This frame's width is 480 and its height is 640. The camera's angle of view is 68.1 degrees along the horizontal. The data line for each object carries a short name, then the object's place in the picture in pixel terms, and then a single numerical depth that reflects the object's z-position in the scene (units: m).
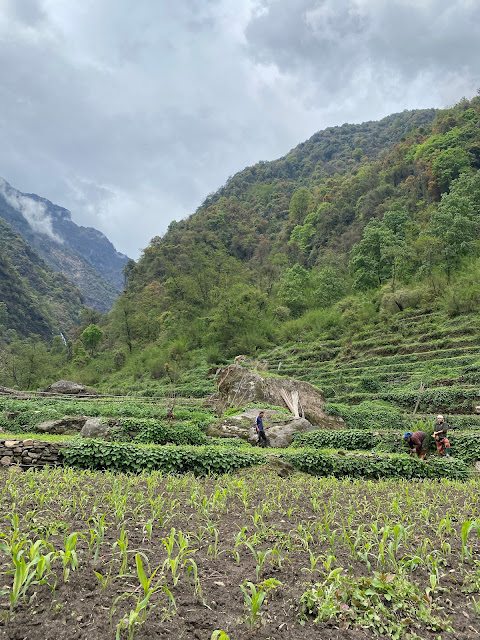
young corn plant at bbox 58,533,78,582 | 2.93
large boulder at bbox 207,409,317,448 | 13.86
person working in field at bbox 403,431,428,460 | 11.31
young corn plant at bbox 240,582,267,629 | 2.60
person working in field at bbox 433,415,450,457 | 11.45
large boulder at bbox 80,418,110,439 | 12.28
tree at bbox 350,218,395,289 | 44.06
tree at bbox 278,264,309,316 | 49.44
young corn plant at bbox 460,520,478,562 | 3.58
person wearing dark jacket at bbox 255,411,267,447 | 13.04
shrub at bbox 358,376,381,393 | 23.56
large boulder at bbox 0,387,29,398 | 24.47
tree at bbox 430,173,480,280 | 35.62
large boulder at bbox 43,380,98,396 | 33.34
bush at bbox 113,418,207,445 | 12.73
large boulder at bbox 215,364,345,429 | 19.33
